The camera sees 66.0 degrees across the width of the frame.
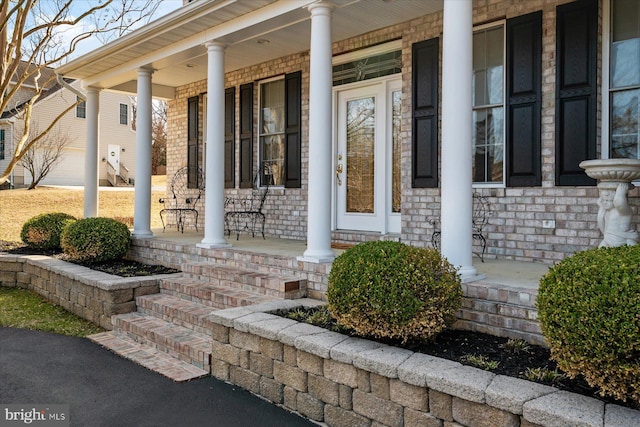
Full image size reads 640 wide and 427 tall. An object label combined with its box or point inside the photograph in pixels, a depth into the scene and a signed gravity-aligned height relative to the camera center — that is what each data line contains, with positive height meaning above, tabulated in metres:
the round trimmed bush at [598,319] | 2.16 -0.53
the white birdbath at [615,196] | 3.84 +0.06
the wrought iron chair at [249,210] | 8.10 -0.11
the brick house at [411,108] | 4.68 +1.09
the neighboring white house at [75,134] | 19.78 +3.00
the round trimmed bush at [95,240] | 6.76 -0.50
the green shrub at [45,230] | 7.98 -0.43
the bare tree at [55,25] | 8.22 +3.47
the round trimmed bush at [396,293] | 3.10 -0.58
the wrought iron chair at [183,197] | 9.33 +0.13
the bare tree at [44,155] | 19.00 +1.96
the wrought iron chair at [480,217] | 5.44 -0.15
